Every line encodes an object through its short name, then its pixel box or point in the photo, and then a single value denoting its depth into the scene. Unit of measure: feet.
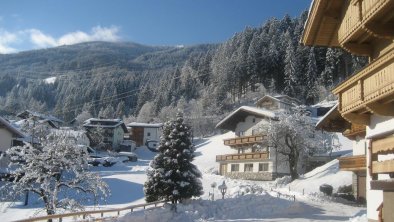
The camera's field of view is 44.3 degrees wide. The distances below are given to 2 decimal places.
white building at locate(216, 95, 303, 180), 189.98
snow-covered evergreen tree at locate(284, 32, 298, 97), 365.61
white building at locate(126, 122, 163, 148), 375.45
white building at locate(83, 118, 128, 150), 347.56
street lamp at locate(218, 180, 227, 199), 130.70
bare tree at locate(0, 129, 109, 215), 96.32
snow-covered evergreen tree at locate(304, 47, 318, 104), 351.44
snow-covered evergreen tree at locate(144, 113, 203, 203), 116.16
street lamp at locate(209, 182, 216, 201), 127.71
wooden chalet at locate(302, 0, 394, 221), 37.70
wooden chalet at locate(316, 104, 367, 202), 100.35
